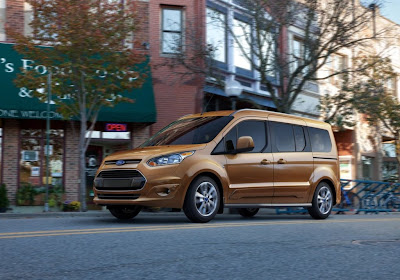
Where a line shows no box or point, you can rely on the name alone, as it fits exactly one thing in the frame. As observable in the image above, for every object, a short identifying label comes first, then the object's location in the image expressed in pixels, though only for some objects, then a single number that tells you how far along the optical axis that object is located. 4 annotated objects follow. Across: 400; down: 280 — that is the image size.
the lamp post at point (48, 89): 14.02
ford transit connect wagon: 8.94
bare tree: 17.03
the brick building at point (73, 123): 17.03
